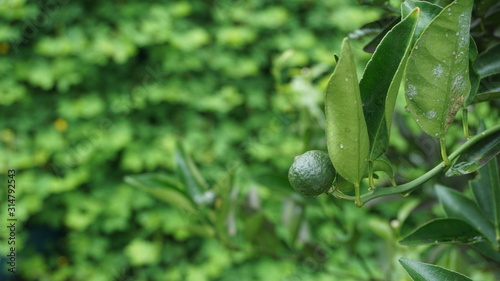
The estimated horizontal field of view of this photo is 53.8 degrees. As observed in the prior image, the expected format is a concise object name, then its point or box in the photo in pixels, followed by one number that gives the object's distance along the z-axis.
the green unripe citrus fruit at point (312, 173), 0.27
